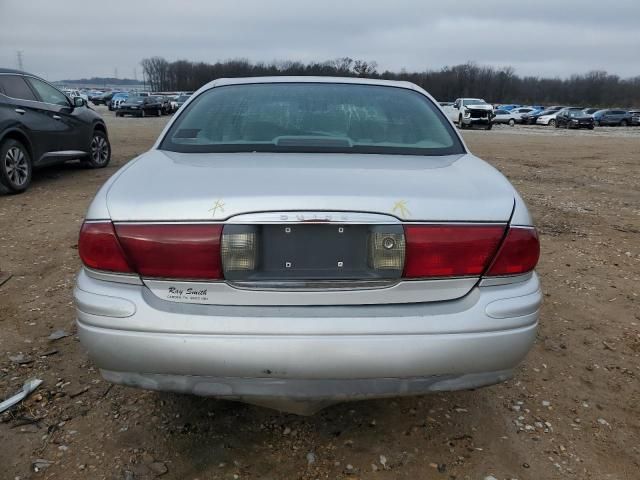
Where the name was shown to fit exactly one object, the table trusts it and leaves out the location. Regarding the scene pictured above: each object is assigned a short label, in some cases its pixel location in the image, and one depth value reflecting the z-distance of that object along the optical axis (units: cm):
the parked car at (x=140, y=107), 3619
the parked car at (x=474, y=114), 3120
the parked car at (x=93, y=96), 6119
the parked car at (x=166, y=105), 3947
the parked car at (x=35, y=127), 731
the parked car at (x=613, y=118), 4281
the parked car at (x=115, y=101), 4290
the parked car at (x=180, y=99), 4160
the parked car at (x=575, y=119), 3731
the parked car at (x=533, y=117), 4449
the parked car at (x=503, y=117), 4300
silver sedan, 183
